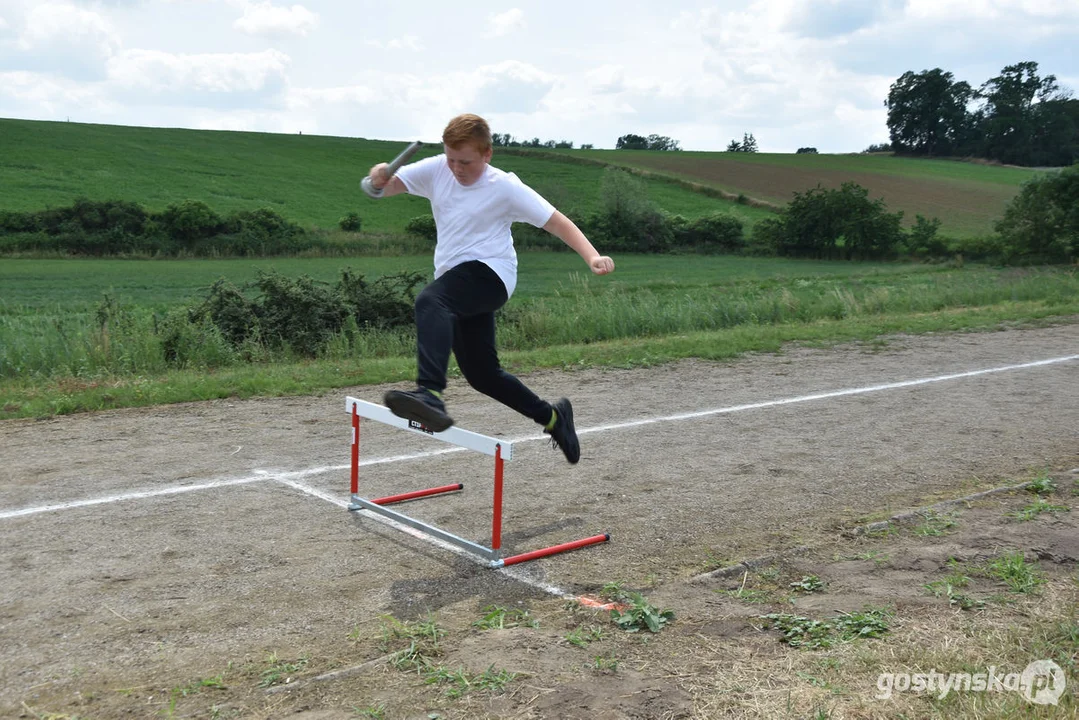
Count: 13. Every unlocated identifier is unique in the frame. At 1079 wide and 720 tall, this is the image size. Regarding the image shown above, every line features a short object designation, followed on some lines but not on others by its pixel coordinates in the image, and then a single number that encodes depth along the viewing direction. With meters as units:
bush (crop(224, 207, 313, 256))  43.62
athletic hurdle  5.19
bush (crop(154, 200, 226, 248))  43.59
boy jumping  5.28
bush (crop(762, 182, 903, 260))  50.22
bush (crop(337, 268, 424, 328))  15.95
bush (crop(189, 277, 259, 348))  14.27
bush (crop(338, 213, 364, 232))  48.16
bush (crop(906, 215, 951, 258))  47.38
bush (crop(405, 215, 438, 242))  48.25
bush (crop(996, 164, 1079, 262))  37.44
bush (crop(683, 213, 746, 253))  53.44
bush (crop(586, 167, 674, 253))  52.66
